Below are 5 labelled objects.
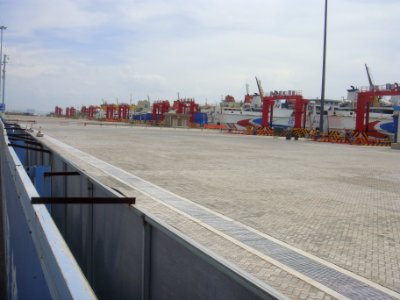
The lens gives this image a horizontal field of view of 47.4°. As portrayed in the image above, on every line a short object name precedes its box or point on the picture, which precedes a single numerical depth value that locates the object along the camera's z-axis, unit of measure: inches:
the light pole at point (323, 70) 1659.8
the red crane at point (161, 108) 3912.4
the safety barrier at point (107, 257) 110.8
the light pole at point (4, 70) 3237.7
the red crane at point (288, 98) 1934.7
